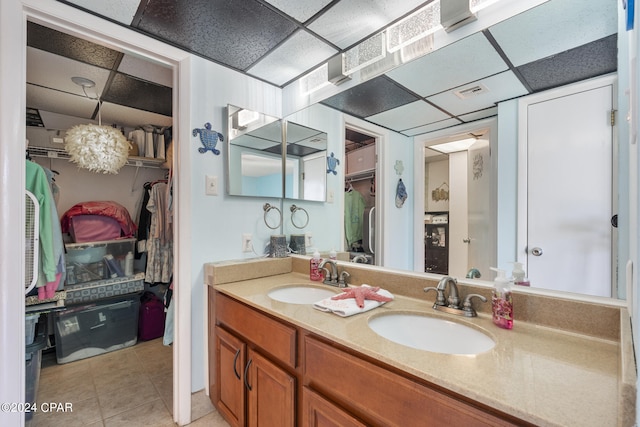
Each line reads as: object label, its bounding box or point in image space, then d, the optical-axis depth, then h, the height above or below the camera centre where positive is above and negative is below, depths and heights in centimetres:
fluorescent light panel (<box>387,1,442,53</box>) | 126 +90
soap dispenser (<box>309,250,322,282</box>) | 163 -34
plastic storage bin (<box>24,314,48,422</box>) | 160 -95
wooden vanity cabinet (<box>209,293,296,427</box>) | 106 -69
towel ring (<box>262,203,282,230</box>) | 195 +2
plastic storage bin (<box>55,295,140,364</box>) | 229 -103
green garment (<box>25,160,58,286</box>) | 158 -2
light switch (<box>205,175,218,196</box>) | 167 +16
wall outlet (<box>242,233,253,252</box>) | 183 -20
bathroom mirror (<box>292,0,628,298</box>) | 88 +58
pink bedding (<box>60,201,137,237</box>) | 248 -1
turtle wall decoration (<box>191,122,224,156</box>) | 165 +45
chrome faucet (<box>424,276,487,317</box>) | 102 -34
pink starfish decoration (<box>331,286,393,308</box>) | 115 -35
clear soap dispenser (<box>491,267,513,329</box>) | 91 -31
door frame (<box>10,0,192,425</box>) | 146 +6
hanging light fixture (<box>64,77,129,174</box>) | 205 +50
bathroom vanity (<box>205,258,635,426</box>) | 56 -40
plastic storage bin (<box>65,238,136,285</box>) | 237 -42
